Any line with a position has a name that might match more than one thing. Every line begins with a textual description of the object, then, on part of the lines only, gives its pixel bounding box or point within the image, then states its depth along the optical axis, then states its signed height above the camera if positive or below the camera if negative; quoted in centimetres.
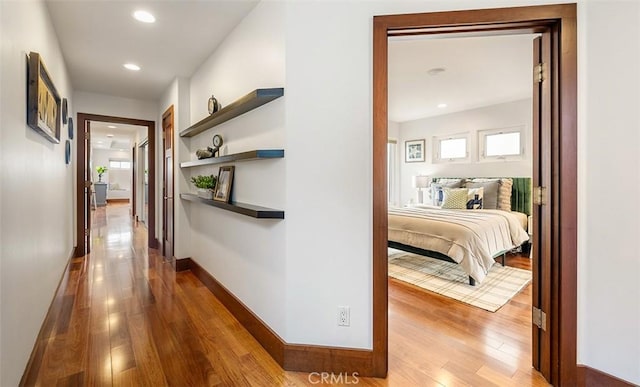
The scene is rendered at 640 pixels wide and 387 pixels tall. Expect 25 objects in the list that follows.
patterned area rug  271 -101
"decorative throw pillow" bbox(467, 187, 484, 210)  443 -16
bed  296 -43
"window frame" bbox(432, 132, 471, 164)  536 +81
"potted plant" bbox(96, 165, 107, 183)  1153 +77
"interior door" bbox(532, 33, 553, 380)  155 -7
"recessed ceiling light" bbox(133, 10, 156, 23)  214 +131
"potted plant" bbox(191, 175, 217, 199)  261 +4
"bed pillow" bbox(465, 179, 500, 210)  451 -9
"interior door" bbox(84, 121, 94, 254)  418 +6
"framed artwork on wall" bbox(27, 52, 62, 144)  160 +57
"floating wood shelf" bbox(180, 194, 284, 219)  168 -13
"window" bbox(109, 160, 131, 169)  1280 +113
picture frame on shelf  239 +4
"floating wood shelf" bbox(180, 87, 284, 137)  170 +59
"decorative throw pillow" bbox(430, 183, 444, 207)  498 -10
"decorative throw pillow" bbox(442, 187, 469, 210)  447 -16
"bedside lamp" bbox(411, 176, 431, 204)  589 +9
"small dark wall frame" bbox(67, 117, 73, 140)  336 +76
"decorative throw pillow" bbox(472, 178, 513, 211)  445 -11
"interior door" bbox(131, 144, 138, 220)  755 +26
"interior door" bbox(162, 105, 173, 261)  378 +4
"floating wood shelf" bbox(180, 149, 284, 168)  168 +21
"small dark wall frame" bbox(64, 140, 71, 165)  315 +42
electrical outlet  165 -73
